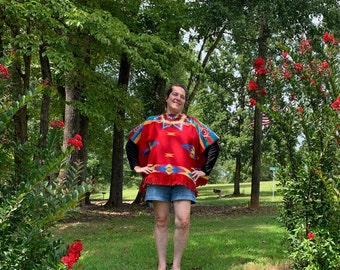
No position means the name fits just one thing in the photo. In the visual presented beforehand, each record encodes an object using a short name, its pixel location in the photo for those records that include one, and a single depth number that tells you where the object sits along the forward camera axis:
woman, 4.16
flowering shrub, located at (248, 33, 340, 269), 3.57
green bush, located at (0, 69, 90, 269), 2.12
